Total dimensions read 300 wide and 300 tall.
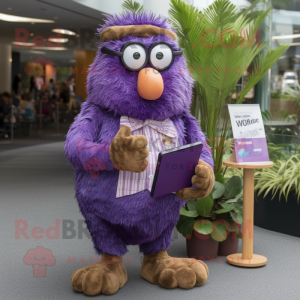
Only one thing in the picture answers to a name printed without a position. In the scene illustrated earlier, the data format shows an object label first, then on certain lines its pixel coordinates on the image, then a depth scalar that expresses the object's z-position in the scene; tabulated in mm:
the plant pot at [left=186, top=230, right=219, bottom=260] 2893
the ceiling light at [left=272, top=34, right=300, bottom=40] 4634
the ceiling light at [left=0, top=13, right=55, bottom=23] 8570
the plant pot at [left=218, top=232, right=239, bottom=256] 2994
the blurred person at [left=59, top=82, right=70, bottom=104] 14672
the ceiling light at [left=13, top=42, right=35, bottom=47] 14841
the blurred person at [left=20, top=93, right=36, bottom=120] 10516
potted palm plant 2906
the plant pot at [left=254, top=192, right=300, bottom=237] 3492
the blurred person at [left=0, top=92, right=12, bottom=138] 9735
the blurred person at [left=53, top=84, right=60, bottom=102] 14989
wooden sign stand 2756
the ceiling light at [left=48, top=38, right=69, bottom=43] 12367
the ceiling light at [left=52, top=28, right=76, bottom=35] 9692
